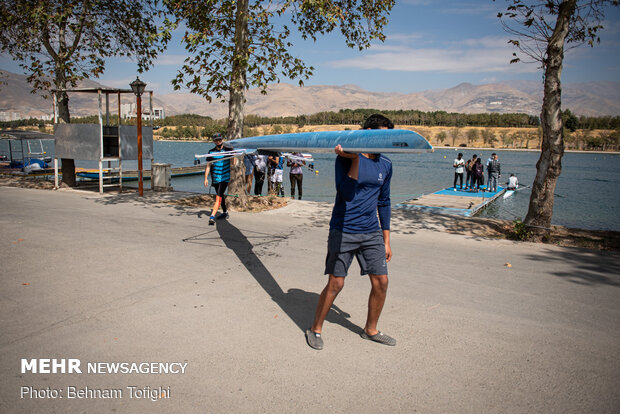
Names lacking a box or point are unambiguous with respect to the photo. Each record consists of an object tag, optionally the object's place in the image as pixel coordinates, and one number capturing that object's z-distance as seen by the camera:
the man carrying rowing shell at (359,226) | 3.82
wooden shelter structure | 14.33
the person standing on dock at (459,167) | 22.66
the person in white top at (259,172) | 15.41
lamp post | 13.71
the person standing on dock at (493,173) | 22.52
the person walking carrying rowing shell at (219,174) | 9.52
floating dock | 15.65
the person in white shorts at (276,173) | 14.85
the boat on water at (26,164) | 23.83
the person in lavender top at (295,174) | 16.12
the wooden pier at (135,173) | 26.58
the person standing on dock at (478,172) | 22.09
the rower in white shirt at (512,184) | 24.19
